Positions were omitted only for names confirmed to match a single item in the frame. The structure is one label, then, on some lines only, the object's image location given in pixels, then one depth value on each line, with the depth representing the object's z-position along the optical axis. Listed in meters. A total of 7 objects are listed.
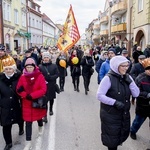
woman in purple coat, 2.49
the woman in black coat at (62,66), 7.31
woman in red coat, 3.16
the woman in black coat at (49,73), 4.44
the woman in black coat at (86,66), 7.06
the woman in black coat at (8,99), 3.13
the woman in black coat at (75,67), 7.51
